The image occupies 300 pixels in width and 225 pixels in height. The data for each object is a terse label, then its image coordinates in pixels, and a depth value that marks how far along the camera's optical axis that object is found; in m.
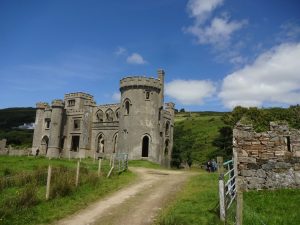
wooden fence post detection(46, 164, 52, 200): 9.57
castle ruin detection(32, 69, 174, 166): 28.08
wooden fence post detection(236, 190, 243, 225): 5.52
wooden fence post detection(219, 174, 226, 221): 7.24
